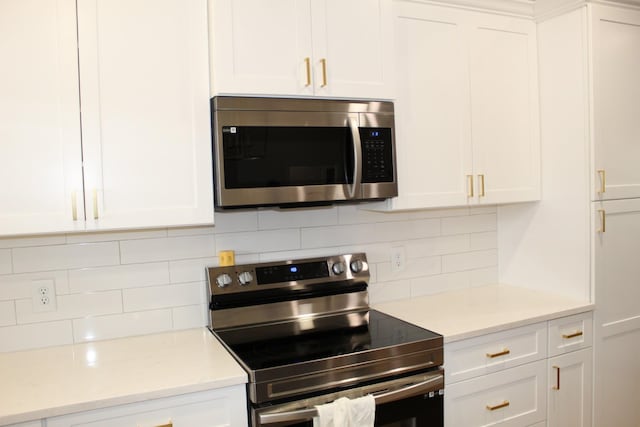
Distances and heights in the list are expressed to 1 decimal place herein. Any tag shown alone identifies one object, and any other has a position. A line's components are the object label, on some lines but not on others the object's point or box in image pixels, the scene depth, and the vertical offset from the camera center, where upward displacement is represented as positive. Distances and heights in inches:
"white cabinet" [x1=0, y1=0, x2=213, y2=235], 66.5 +10.8
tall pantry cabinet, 95.7 +1.0
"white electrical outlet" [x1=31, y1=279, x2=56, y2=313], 78.8 -13.3
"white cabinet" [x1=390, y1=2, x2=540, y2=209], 90.9 +14.1
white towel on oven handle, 68.7 -27.8
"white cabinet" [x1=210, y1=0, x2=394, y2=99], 75.5 +21.2
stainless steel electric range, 68.8 -21.3
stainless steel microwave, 76.6 +6.3
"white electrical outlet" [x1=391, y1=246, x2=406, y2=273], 104.4 -12.8
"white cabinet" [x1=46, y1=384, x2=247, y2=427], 61.1 -24.7
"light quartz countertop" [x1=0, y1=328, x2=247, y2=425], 60.7 -21.5
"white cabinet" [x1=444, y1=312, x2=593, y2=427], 84.2 -30.7
